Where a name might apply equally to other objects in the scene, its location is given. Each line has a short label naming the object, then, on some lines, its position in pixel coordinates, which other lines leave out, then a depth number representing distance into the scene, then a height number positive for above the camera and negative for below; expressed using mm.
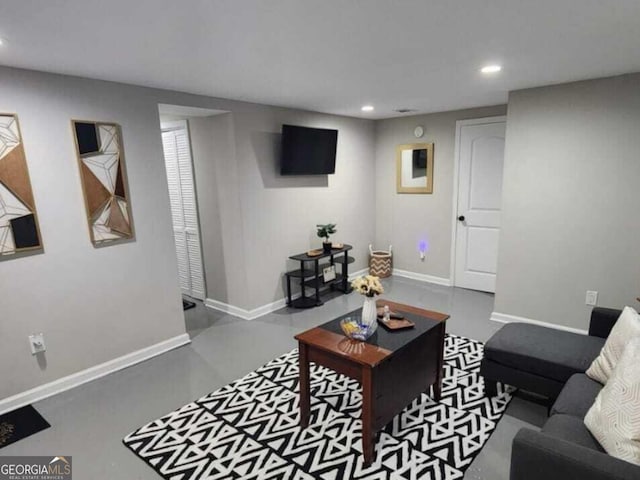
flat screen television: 4059 +318
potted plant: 4484 -670
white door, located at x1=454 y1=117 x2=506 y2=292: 4422 -336
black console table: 4266 -1195
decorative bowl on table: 2127 -897
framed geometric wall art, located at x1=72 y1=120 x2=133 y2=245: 2672 +39
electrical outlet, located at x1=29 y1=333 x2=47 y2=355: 2566 -1086
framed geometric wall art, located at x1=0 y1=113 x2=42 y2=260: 2350 -50
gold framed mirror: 4973 +94
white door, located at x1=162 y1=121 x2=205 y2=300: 4234 -274
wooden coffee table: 1930 -1057
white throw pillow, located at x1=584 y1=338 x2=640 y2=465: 1351 -957
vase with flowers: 2209 -741
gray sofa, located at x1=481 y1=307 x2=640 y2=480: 1313 -1110
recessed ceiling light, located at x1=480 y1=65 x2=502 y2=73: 2615 +747
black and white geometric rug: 1944 -1523
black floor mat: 2252 -1509
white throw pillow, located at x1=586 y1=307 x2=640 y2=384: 1806 -889
